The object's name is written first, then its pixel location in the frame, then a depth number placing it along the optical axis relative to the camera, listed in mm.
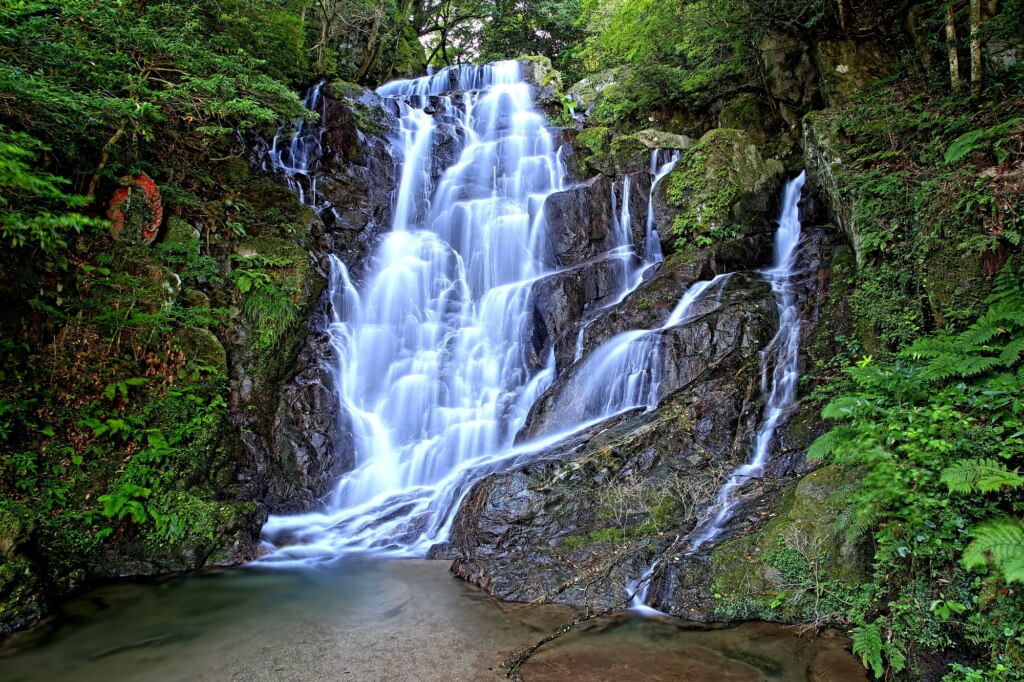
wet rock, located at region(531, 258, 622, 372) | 11406
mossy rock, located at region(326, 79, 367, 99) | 16406
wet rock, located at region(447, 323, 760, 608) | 5773
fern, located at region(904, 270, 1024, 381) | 4312
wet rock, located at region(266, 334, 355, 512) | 9164
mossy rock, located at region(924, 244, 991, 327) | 5547
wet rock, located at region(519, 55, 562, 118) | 18750
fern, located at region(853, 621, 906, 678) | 3727
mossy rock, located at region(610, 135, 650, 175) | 13984
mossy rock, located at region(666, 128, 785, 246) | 11773
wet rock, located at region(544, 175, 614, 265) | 13016
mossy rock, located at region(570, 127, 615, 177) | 14513
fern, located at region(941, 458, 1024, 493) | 3412
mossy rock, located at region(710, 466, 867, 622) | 4668
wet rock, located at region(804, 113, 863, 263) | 8453
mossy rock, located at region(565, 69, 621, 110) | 18578
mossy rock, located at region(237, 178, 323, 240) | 11031
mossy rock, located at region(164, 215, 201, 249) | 9508
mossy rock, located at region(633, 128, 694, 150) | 14609
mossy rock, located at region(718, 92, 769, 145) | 14742
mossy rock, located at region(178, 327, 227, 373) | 8727
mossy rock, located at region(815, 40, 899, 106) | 10391
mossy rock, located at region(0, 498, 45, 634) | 5213
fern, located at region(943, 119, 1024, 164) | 6241
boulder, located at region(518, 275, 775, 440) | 8461
